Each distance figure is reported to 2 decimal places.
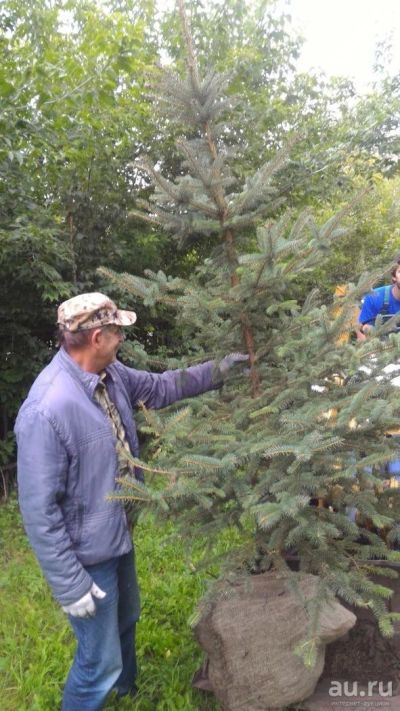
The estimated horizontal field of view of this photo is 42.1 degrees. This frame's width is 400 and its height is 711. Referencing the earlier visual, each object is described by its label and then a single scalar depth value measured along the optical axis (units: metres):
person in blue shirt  3.39
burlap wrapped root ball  2.33
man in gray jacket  2.10
